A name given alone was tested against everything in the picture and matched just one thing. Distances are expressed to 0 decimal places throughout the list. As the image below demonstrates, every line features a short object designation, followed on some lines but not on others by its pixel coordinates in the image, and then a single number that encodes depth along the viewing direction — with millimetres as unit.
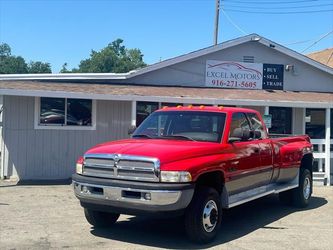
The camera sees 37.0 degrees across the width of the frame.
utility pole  29638
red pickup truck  6488
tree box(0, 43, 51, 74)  78750
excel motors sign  16797
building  13633
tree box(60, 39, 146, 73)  71750
